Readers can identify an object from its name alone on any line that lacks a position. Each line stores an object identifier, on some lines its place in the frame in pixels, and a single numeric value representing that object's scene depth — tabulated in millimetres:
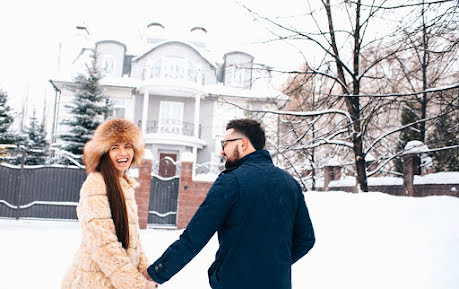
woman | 1938
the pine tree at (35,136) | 17969
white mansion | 19562
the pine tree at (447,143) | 6242
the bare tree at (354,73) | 6176
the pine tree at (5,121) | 16359
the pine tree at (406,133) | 12059
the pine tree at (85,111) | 13398
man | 1806
